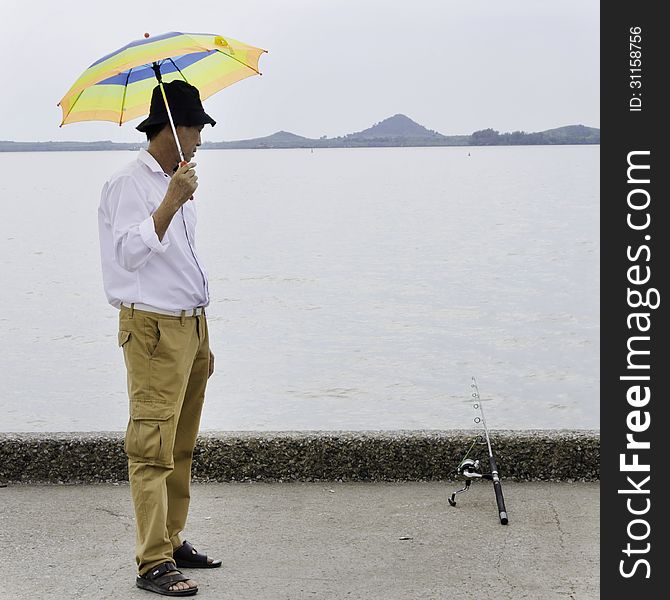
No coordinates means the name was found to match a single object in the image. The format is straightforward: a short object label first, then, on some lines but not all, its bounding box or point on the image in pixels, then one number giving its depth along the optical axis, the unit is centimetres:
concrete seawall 539
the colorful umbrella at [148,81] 462
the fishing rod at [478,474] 491
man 414
